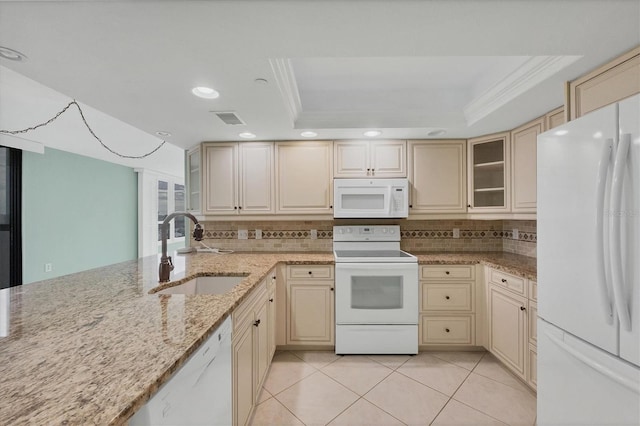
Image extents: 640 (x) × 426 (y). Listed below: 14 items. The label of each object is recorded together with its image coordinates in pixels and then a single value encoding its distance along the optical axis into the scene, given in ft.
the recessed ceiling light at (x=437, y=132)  8.20
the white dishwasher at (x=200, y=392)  2.26
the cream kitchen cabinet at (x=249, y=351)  4.33
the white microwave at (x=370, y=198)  8.79
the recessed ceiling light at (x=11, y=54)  4.05
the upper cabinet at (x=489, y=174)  8.17
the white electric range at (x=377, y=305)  7.96
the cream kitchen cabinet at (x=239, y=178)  9.29
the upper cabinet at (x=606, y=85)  4.16
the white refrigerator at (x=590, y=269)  3.11
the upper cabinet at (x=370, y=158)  9.15
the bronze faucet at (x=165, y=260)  5.13
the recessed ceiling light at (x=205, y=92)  5.44
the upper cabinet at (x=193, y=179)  9.71
